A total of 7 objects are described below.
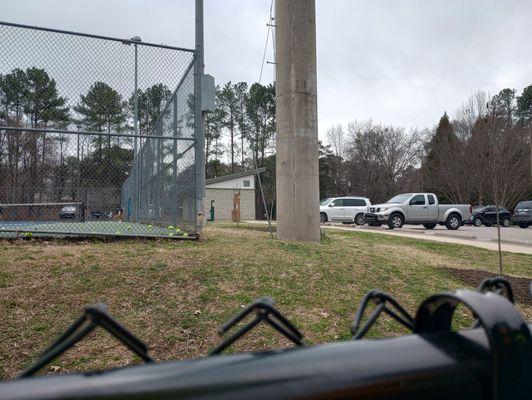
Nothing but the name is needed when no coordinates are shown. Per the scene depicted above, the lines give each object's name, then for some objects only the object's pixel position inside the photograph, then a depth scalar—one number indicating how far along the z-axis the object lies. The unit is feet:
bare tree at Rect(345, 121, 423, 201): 173.99
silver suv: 90.17
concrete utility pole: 31.63
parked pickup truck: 71.87
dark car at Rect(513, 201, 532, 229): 86.58
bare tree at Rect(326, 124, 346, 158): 194.52
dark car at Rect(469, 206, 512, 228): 97.35
